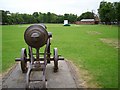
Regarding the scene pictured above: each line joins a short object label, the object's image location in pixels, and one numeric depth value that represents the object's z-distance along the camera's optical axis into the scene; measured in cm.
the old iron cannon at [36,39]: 287
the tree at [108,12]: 3260
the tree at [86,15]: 5515
